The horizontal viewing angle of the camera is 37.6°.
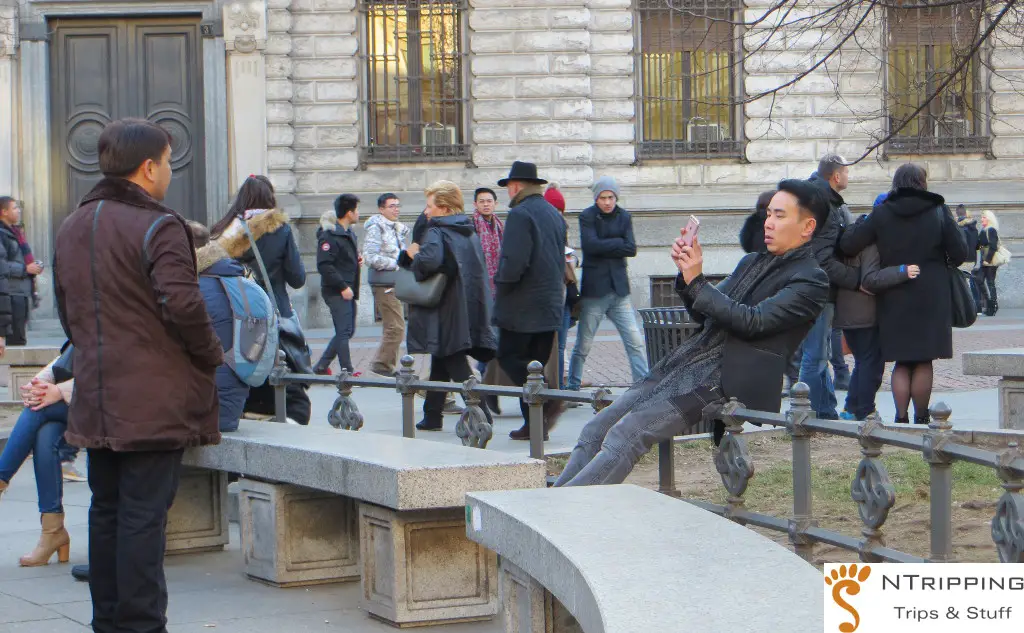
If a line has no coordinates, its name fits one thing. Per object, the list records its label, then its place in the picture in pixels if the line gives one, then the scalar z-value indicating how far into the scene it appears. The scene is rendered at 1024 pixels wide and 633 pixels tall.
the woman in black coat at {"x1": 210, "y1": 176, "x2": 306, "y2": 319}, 10.98
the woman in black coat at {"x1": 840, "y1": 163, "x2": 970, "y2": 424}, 9.09
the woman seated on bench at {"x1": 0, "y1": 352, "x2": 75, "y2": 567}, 6.50
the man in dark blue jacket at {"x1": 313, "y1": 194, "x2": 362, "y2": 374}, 13.62
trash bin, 9.99
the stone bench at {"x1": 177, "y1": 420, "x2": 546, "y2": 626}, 5.39
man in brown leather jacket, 4.73
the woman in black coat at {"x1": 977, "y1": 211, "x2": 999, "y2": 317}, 21.25
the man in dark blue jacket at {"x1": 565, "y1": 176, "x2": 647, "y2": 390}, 11.58
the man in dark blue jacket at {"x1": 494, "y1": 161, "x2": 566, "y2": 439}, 9.73
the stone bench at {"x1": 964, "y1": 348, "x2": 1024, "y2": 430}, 8.97
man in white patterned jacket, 13.10
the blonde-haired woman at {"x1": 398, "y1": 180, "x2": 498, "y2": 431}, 10.23
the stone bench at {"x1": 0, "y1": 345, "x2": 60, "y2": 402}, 11.83
